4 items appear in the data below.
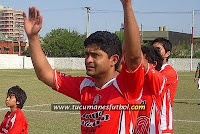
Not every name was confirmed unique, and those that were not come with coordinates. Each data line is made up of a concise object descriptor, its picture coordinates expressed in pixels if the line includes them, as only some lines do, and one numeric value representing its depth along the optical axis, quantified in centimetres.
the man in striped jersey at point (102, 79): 339
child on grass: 597
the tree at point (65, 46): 8402
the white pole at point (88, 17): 5812
